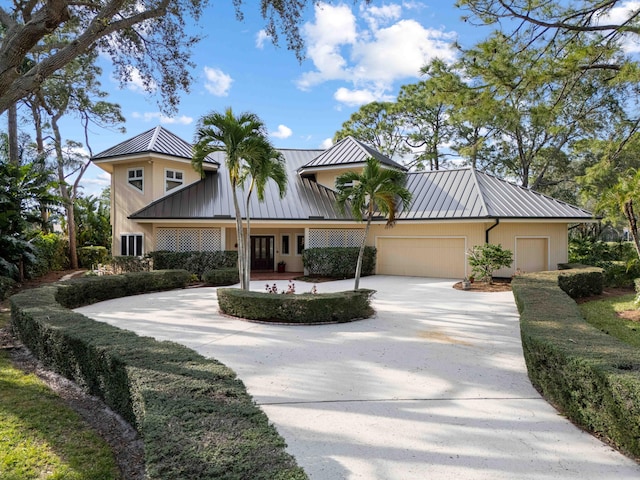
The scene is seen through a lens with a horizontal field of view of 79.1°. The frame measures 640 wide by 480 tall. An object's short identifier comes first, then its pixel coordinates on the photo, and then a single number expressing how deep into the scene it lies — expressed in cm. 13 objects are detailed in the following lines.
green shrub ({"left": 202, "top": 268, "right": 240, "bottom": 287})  1600
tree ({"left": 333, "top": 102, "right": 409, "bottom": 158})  3225
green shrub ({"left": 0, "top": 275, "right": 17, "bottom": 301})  1136
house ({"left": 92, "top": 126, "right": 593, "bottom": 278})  1745
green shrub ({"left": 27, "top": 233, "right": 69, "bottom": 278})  1589
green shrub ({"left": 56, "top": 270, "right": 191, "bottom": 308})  1091
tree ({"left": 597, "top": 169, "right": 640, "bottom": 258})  951
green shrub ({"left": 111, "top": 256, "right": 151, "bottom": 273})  1734
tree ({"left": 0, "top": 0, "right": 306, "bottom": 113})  614
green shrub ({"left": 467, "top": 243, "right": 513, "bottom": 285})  1479
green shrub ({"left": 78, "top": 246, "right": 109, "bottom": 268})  2367
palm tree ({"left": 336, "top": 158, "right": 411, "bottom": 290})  1139
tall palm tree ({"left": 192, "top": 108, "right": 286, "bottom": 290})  1063
